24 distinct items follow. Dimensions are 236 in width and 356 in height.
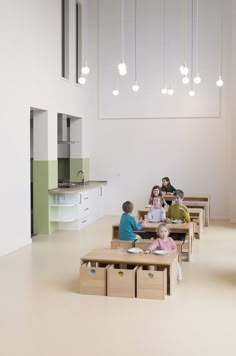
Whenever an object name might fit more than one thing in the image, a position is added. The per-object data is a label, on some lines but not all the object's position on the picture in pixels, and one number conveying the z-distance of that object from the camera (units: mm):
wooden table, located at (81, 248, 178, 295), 5570
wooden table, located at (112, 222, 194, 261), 7359
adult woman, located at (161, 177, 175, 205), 11008
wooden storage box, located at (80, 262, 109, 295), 5617
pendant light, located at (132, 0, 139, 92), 11844
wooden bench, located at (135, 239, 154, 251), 6758
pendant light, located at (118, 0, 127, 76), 6333
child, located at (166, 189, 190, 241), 7832
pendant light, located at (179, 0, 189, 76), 11542
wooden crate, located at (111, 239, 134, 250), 6870
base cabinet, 9719
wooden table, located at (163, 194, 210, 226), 10631
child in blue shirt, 6949
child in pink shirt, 6180
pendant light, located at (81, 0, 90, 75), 11758
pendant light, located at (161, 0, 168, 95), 11656
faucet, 11734
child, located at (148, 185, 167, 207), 8806
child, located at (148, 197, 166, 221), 7953
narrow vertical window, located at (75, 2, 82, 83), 11297
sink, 10742
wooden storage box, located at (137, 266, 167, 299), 5457
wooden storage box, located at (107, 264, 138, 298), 5535
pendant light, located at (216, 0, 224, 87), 11352
